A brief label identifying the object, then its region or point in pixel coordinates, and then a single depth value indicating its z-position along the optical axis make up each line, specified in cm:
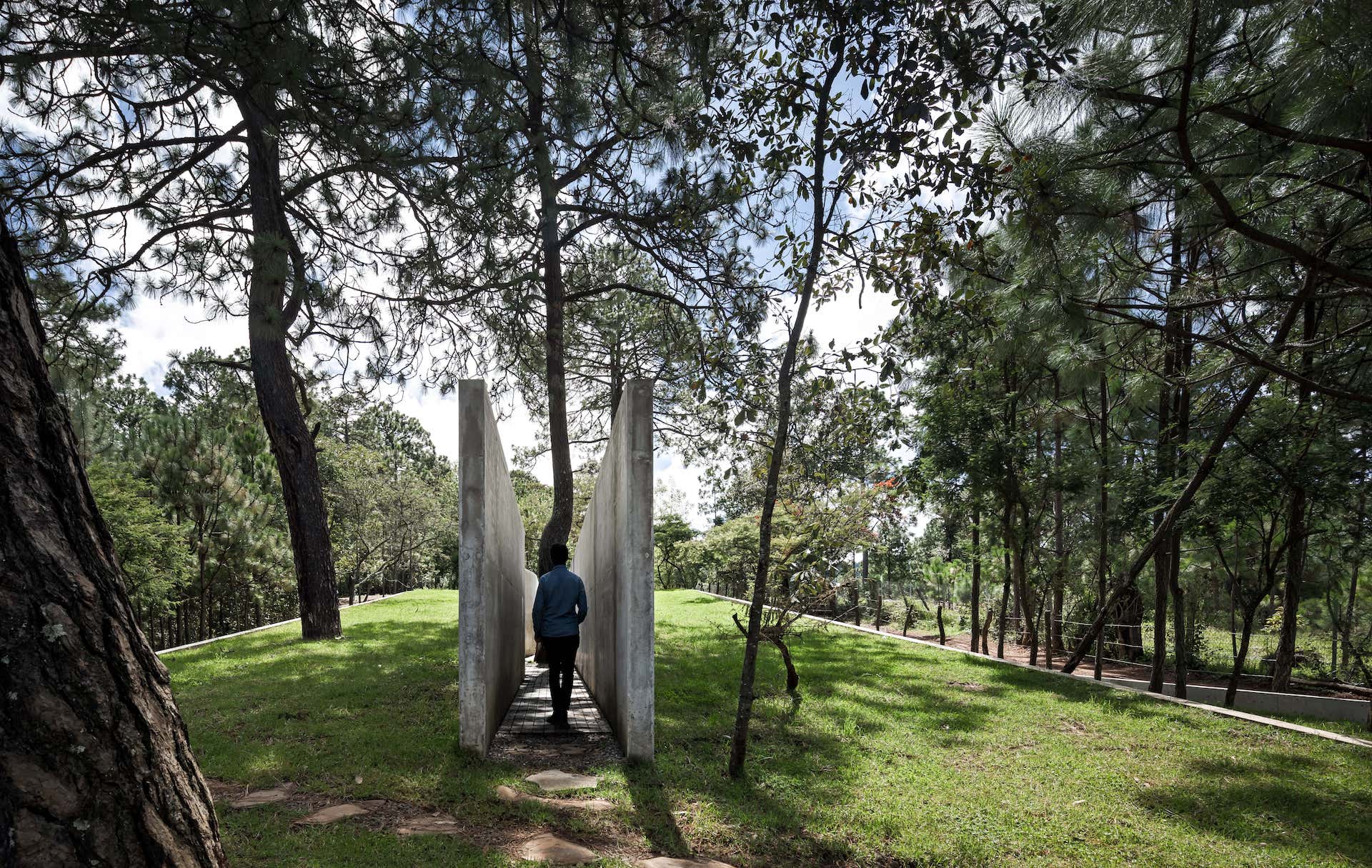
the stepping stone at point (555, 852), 365
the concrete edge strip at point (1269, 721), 685
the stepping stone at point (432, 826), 392
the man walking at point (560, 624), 676
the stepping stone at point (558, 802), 452
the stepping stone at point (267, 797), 418
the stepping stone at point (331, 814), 395
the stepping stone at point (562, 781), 493
